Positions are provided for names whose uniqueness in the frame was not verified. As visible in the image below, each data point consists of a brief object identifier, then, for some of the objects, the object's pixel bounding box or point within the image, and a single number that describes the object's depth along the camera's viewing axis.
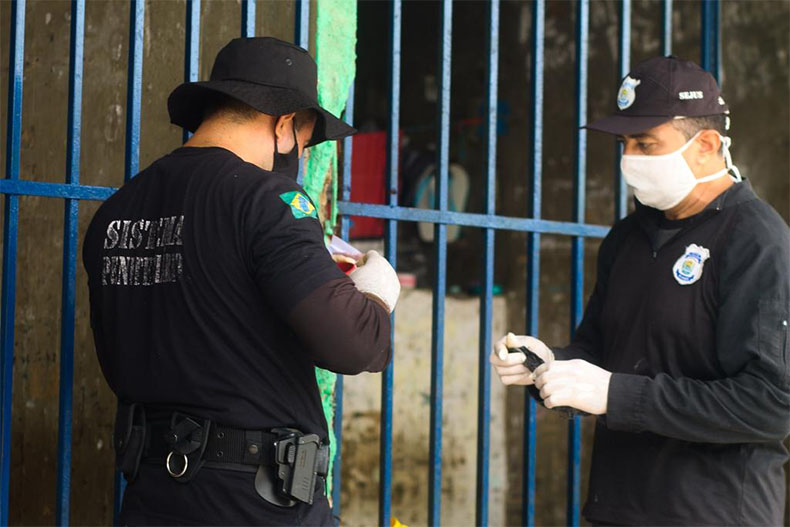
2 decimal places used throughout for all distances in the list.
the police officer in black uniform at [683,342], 4.32
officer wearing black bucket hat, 3.49
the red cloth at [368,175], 12.09
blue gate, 4.44
